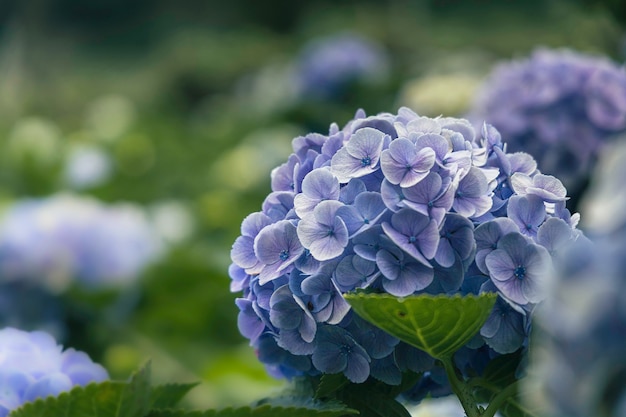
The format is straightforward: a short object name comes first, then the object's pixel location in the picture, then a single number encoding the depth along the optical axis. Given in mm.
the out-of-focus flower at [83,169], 3062
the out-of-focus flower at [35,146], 3034
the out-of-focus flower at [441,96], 2779
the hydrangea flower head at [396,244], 1050
